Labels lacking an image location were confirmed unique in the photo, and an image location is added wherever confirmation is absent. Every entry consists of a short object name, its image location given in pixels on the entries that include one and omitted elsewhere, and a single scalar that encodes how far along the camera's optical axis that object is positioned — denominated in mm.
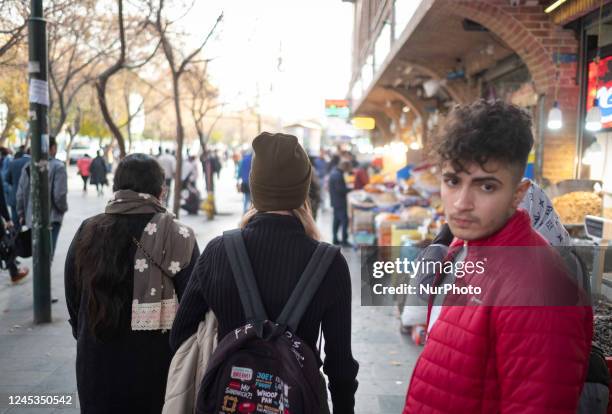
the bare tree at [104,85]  8305
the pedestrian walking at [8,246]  6988
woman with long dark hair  2801
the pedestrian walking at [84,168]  24109
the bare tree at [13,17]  8466
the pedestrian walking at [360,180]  14461
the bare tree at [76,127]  23325
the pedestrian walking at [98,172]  22547
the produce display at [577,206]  5422
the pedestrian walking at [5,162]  11141
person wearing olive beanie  1985
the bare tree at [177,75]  9516
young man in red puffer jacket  1358
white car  47519
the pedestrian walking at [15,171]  9969
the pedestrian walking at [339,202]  12023
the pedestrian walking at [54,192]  7238
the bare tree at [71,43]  11773
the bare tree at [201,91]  16094
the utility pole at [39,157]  5805
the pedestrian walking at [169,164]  18734
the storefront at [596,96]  5844
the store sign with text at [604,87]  5797
